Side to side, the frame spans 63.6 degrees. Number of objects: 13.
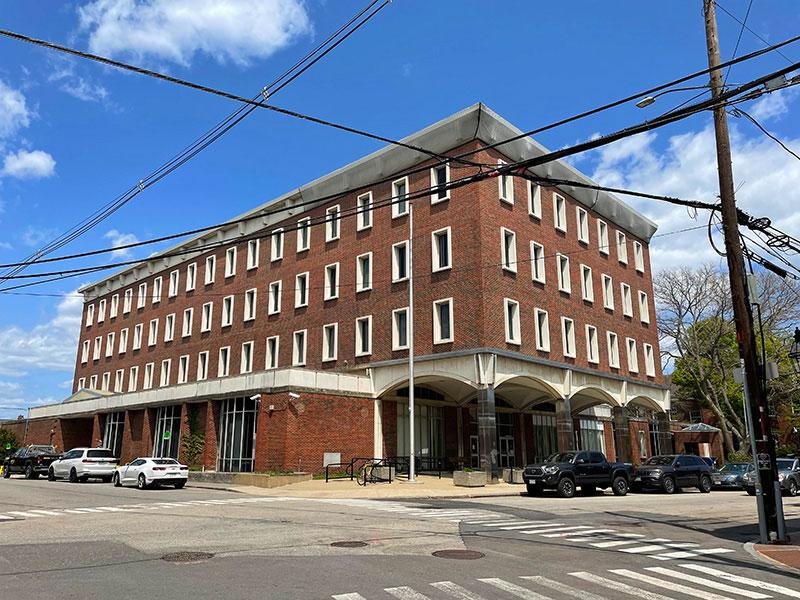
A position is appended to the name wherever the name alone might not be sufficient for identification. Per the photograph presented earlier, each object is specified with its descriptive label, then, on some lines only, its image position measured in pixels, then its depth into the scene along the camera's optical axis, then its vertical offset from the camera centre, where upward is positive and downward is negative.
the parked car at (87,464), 31.31 -0.49
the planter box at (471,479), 26.91 -1.18
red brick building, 30.56 +6.76
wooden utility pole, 12.62 +2.66
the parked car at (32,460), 35.34 -0.29
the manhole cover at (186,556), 9.23 -1.47
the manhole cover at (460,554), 9.64 -1.54
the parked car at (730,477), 32.09 -1.44
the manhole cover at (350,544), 10.61 -1.50
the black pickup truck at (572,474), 23.17 -0.90
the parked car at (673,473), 27.20 -1.07
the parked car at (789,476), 26.36 -1.18
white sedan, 26.59 -0.79
